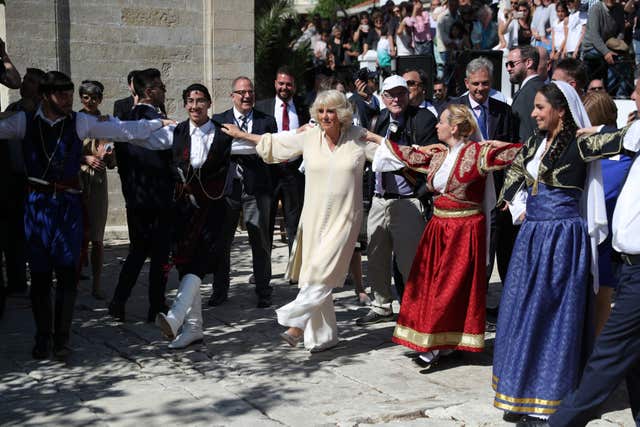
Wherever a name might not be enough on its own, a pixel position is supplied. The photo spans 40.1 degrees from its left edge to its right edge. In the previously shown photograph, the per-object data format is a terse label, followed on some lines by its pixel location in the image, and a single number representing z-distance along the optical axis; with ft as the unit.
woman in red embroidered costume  20.03
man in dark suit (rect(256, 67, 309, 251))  28.09
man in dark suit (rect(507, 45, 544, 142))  24.17
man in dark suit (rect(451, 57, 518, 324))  23.57
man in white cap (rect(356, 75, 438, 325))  23.45
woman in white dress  21.39
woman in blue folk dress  16.74
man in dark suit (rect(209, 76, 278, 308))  26.71
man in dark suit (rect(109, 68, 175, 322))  24.06
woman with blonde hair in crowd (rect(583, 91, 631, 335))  18.92
